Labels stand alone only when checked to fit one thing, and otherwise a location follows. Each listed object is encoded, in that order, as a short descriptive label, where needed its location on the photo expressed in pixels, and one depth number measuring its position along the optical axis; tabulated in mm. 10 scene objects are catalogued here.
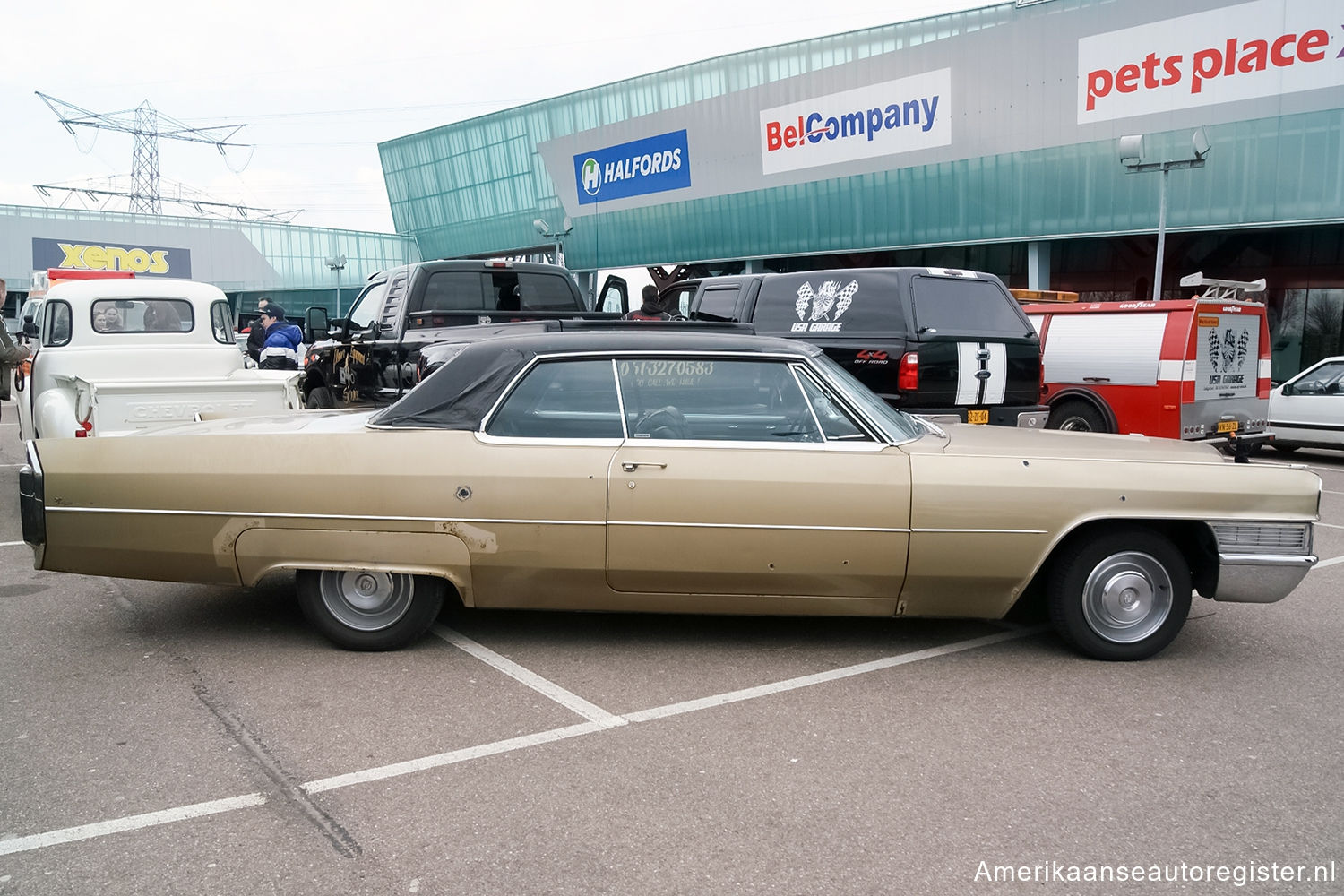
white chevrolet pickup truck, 7375
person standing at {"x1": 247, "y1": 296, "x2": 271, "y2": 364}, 15336
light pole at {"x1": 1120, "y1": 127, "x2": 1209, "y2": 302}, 15547
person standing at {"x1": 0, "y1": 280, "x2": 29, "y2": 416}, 9469
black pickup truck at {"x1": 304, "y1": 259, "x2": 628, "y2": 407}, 8922
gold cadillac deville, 4355
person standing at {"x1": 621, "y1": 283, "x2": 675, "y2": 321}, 11770
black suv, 8586
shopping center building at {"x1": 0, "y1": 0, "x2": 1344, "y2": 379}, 20766
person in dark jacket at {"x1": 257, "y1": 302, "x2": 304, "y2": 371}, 12586
